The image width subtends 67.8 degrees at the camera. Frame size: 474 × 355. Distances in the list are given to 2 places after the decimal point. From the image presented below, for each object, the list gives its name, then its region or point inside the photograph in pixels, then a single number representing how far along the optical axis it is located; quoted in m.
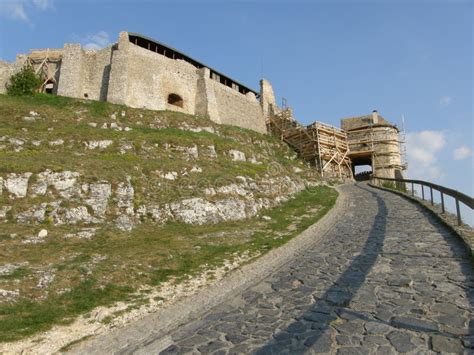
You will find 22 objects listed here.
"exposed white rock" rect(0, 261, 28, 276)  10.07
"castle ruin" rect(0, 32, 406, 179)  37.66
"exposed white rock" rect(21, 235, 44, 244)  13.05
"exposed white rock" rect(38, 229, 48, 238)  13.79
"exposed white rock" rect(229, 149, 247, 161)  29.06
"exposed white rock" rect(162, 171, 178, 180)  21.08
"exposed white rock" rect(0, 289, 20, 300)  8.80
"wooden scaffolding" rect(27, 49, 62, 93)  39.72
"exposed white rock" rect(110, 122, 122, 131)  28.67
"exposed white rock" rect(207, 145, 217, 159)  27.62
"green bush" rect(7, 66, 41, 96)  34.53
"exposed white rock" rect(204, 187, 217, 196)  20.33
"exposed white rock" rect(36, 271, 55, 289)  9.61
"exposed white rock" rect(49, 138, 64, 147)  23.53
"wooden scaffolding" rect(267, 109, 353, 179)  44.41
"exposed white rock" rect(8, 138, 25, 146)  22.09
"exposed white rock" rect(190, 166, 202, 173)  22.74
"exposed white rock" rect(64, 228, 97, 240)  14.22
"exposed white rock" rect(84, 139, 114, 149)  24.16
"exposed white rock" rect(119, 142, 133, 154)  24.17
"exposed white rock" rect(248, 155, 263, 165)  30.05
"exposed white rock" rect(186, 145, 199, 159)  26.59
